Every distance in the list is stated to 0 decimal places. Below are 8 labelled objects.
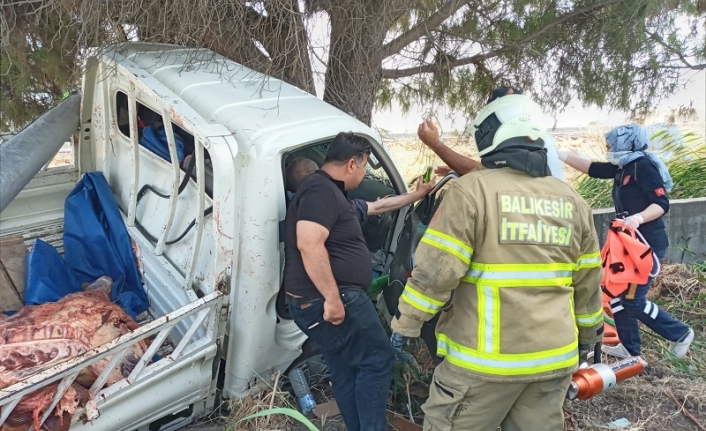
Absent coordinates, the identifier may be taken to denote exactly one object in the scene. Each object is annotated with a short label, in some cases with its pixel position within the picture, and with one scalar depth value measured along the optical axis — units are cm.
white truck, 273
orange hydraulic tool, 260
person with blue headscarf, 378
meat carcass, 241
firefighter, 216
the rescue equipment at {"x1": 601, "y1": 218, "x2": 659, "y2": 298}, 367
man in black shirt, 270
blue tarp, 351
